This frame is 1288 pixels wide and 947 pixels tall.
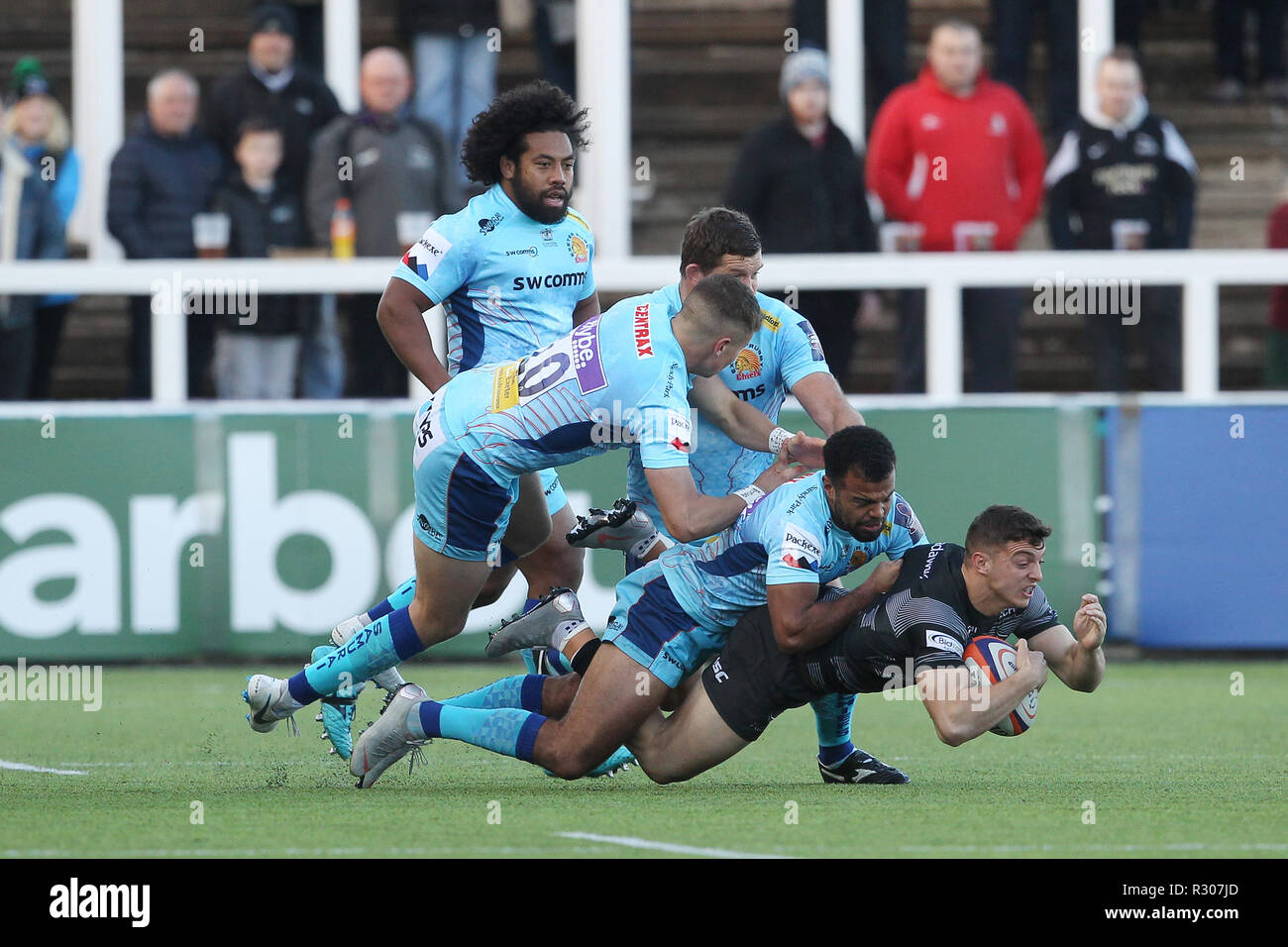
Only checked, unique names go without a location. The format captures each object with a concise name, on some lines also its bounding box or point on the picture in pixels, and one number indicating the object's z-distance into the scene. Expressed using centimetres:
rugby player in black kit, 669
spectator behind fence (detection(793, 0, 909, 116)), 1375
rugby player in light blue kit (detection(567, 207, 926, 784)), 745
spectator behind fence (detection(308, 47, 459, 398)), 1212
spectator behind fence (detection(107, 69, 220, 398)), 1224
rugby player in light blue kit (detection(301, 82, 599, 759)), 774
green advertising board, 1147
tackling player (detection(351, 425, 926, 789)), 698
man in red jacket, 1218
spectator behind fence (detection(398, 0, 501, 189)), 1297
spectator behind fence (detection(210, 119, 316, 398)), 1218
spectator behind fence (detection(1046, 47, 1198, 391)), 1219
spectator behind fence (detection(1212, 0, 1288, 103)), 1582
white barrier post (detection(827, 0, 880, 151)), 1334
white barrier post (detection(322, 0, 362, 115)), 1350
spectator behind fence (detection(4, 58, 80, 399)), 1241
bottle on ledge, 1238
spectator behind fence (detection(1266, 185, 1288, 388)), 1313
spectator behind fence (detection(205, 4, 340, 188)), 1240
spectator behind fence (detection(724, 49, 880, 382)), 1198
